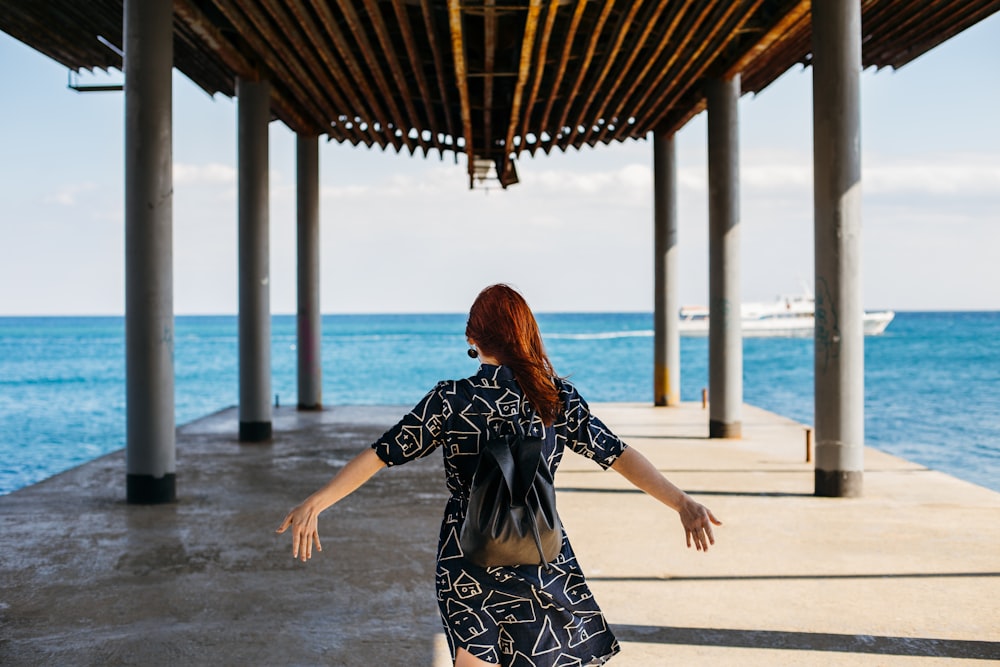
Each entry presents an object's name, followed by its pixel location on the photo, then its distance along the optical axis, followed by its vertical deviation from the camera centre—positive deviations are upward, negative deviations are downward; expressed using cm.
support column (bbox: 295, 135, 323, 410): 1777 +88
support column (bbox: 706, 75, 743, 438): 1356 +87
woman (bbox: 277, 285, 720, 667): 275 -51
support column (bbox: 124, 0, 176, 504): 891 +67
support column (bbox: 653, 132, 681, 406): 1789 +118
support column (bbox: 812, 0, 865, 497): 875 +66
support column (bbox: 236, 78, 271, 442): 1366 +90
